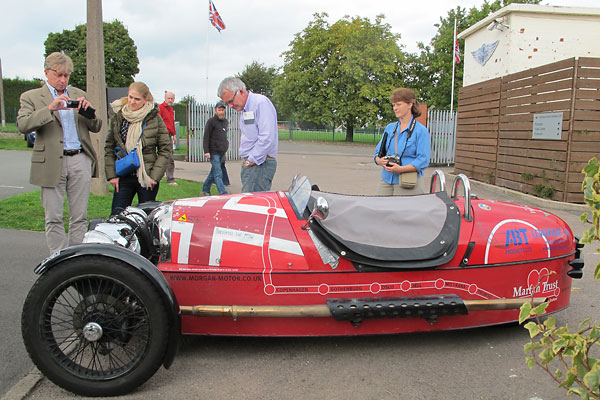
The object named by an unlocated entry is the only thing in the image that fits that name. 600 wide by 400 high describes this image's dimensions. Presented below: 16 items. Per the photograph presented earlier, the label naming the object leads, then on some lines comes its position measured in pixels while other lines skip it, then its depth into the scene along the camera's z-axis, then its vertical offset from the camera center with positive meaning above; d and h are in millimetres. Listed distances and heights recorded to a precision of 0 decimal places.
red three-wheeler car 2676 -828
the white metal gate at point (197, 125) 16578 +419
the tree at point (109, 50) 49969 +9134
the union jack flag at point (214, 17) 21250 +5280
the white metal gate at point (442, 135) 17625 +276
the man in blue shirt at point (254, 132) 5055 +78
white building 12219 +2813
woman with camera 4543 -80
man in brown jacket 4133 -87
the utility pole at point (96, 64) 7703 +1125
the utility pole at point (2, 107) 26211 +1407
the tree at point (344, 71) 38906 +5612
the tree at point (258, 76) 69500 +8876
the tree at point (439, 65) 42375 +6745
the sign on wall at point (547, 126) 8852 +360
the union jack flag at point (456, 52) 24922 +4674
